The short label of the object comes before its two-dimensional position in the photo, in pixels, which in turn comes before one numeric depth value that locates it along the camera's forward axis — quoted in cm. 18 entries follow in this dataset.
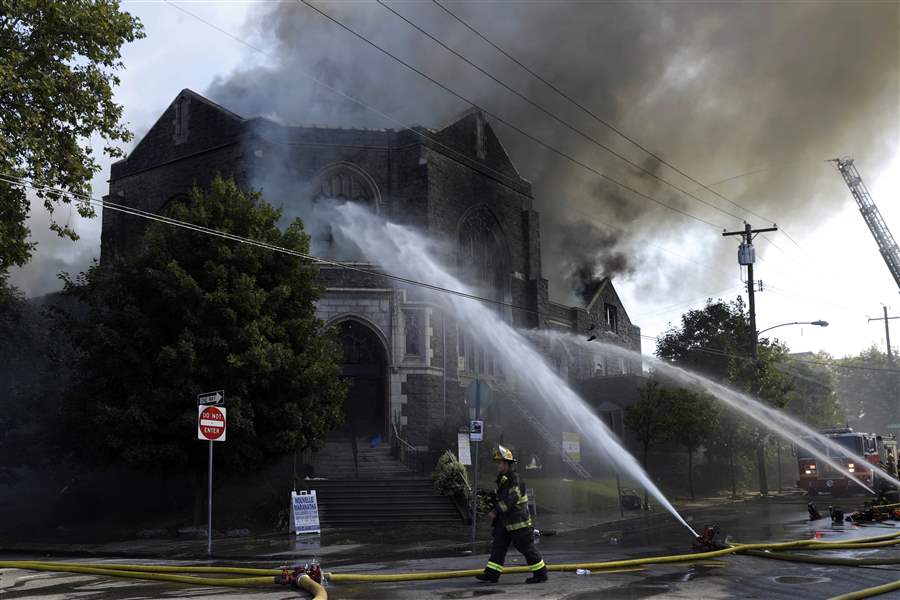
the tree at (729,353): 3659
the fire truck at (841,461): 2934
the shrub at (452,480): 2398
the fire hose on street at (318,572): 1018
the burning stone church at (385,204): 3081
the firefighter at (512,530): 1032
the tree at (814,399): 5469
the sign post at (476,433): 1798
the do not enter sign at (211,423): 1614
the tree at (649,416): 2955
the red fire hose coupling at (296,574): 1014
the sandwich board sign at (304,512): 1967
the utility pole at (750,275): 3606
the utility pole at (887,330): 7850
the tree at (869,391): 9466
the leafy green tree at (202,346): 2053
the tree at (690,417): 3066
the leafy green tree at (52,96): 1727
